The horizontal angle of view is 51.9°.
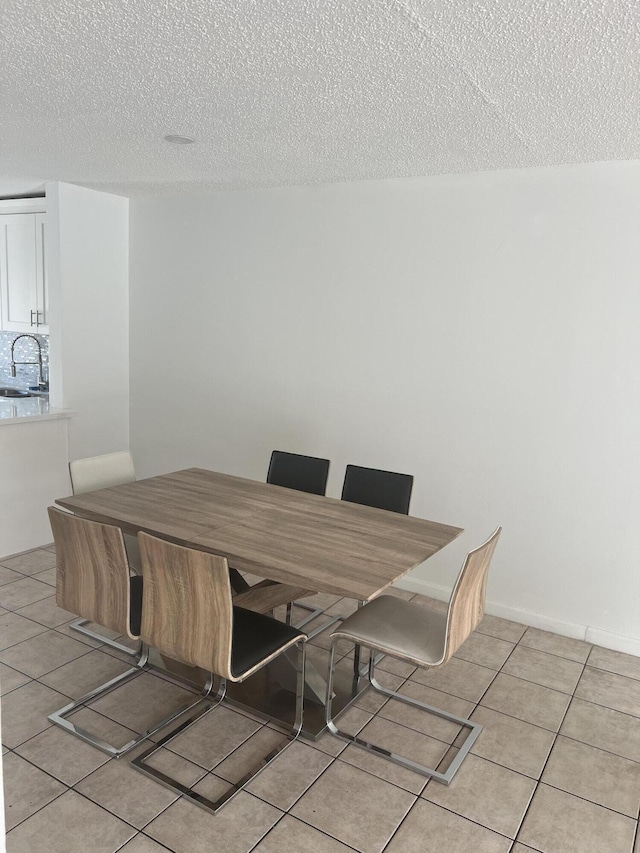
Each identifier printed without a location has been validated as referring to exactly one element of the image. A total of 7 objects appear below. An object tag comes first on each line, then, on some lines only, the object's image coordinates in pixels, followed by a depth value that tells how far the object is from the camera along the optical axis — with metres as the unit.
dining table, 2.43
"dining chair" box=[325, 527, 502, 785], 2.38
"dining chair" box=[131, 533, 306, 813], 2.23
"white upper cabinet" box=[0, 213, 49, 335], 5.04
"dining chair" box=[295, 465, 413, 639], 3.42
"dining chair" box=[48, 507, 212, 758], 2.47
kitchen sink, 5.42
